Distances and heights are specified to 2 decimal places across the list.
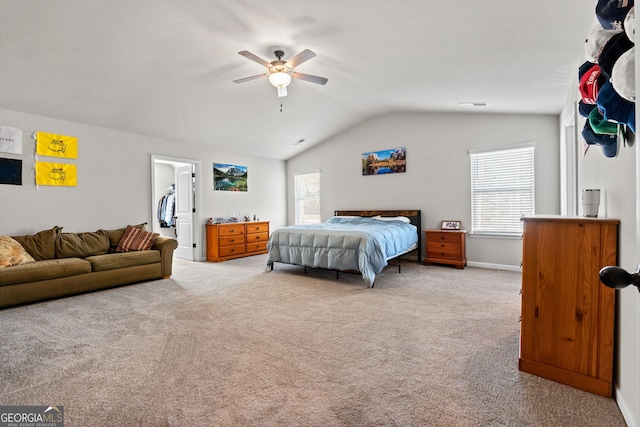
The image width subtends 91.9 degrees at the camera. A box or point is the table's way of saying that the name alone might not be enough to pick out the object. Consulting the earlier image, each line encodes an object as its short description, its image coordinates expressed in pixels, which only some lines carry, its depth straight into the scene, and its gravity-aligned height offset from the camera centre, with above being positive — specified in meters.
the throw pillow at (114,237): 4.71 -0.44
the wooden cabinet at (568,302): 1.79 -0.60
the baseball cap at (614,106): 1.26 +0.41
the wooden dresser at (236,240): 6.23 -0.69
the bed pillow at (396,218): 5.74 -0.23
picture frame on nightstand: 5.50 -0.35
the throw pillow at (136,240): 4.64 -0.49
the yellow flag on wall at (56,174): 4.23 +0.49
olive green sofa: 3.42 -0.73
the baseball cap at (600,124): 1.66 +0.43
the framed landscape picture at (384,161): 6.21 +0.93
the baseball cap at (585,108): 1.80 +0.58
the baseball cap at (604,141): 1.78 +0.38
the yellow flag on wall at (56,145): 4.22 +0.89
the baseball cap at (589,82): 1.56 +0.64
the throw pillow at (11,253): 3.48 -0.52
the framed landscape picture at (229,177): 6.63 +0.67
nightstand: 5.22 -0.72
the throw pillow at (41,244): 3.91 -0.45
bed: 4.15 -0.56
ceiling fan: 3.22 +1.50
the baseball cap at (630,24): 0.95 +0.57
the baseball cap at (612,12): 1.10 +0.72
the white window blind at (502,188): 5.01 +0.29
